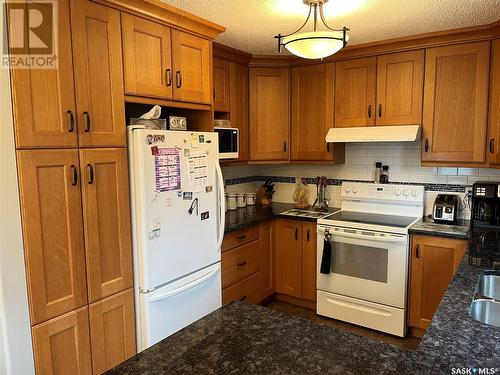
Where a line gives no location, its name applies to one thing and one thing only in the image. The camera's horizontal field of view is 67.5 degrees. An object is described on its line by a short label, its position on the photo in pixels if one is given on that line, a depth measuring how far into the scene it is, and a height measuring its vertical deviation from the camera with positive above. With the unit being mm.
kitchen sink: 1643 -707
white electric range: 2930 -898
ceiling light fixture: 1816 +531
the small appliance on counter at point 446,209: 2990 -492
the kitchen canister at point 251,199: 3913 -518
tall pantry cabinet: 1693 -224
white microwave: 3021 +62
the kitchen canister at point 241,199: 3768 -507
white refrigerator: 2098 -465
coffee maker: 2586 -498
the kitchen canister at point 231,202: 3650 -509
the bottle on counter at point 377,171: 3517 -212
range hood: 2977 +122
